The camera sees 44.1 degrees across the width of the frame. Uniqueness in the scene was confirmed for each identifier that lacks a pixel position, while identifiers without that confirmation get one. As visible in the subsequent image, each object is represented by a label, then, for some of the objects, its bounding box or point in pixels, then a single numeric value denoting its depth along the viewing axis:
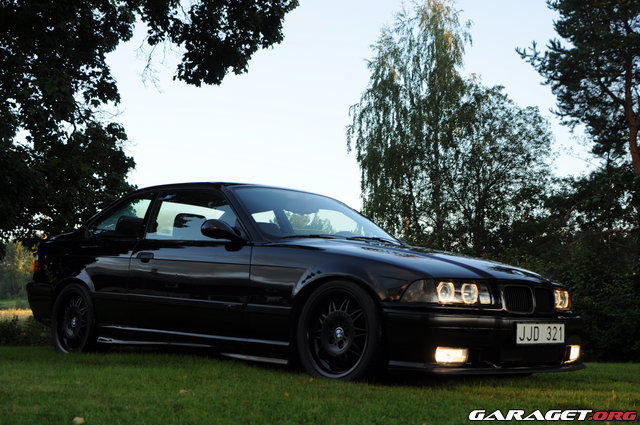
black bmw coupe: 5.09
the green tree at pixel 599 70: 30.38
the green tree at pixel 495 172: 42.62
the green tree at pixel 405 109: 40.03
